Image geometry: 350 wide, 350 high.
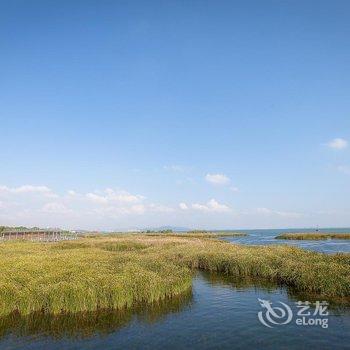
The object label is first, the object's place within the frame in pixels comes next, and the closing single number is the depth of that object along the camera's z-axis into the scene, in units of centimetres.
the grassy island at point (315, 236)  12362
